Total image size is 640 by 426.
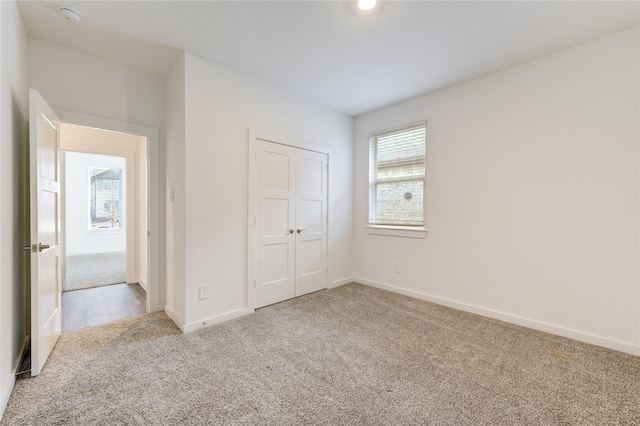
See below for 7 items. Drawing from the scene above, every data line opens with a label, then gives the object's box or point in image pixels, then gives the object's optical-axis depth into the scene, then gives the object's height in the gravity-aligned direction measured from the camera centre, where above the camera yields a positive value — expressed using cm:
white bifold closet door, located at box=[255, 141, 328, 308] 331 -15
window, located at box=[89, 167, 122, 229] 728 +41
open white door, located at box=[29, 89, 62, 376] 191 -15
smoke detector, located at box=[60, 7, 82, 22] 209 +152
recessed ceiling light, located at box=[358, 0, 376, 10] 198 +151
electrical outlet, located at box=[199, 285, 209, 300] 277 -81
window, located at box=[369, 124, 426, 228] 370 +49
